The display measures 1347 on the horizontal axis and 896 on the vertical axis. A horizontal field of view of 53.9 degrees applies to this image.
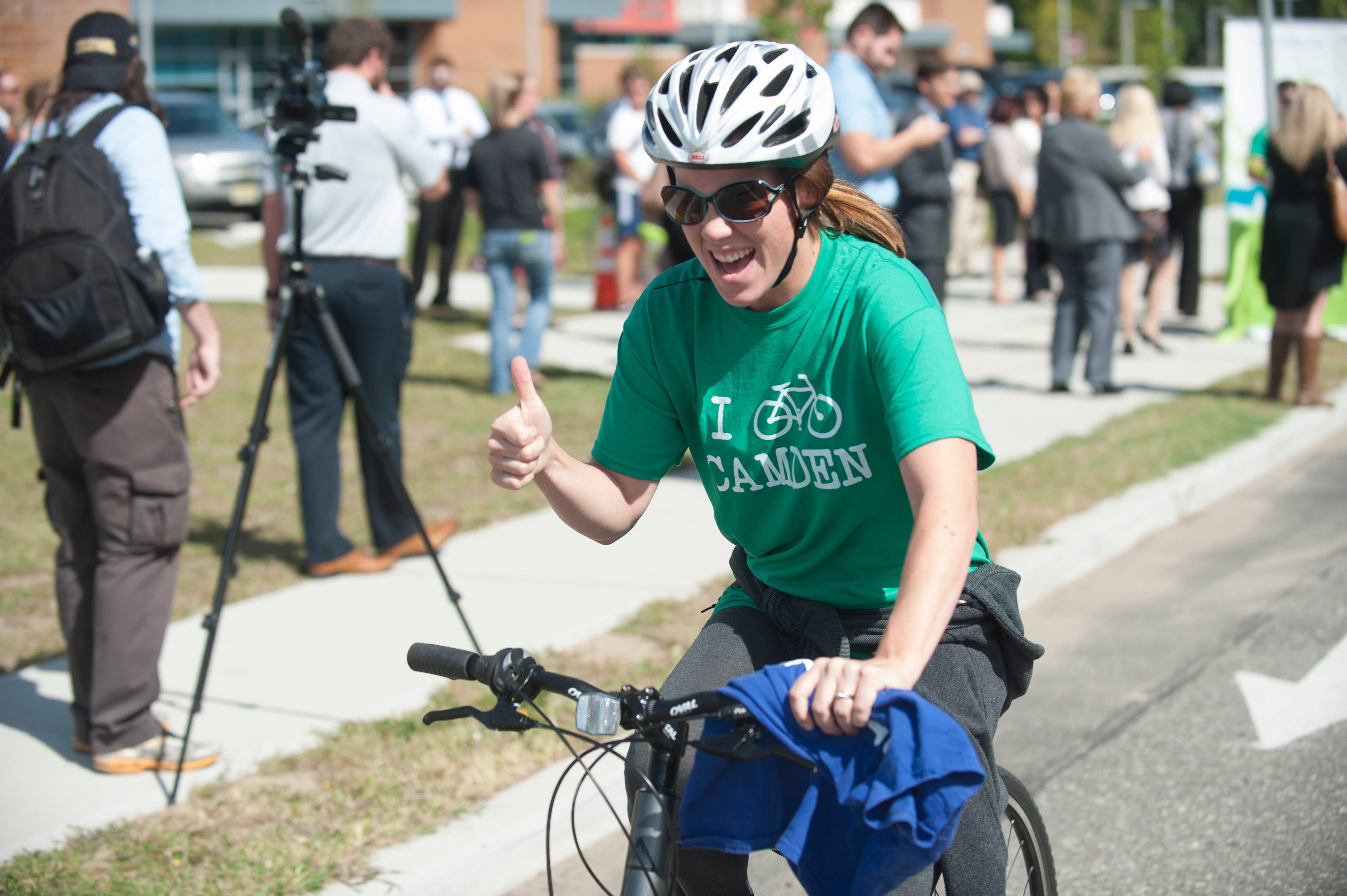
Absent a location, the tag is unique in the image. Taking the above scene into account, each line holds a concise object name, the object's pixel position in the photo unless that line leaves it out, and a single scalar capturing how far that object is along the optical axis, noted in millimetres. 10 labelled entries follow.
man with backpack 3730
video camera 4648
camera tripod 4109
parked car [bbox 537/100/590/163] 26391
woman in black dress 8750
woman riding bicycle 2154
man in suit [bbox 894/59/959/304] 7652
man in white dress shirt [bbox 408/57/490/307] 12938
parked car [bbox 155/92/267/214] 19766
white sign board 11039
